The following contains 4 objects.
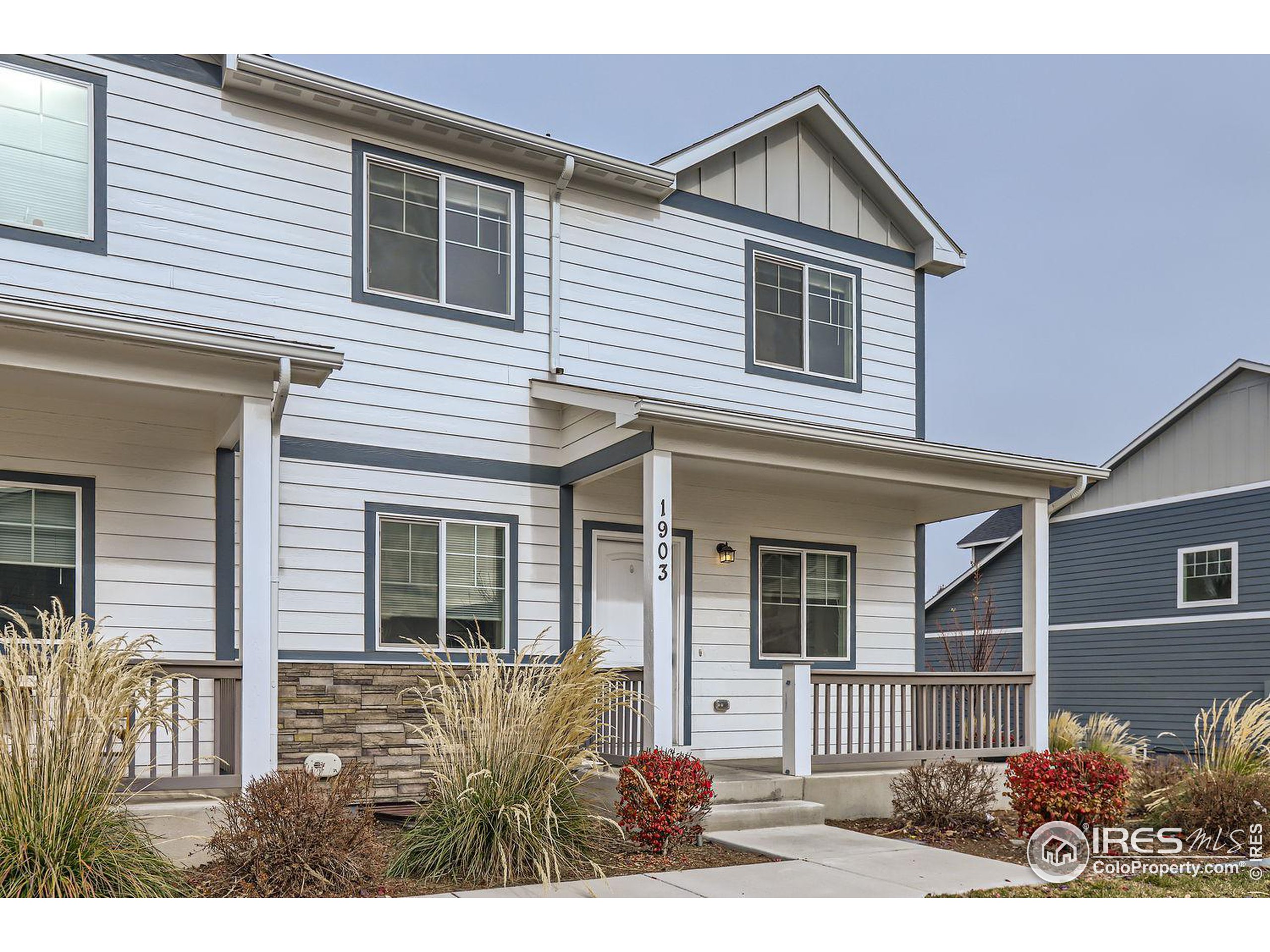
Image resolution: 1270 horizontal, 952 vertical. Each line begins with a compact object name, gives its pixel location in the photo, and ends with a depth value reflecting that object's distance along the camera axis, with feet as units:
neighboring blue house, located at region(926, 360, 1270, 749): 55.26
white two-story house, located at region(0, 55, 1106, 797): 25.98
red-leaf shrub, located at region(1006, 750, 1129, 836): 24.58
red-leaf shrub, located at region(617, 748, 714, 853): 23.13
